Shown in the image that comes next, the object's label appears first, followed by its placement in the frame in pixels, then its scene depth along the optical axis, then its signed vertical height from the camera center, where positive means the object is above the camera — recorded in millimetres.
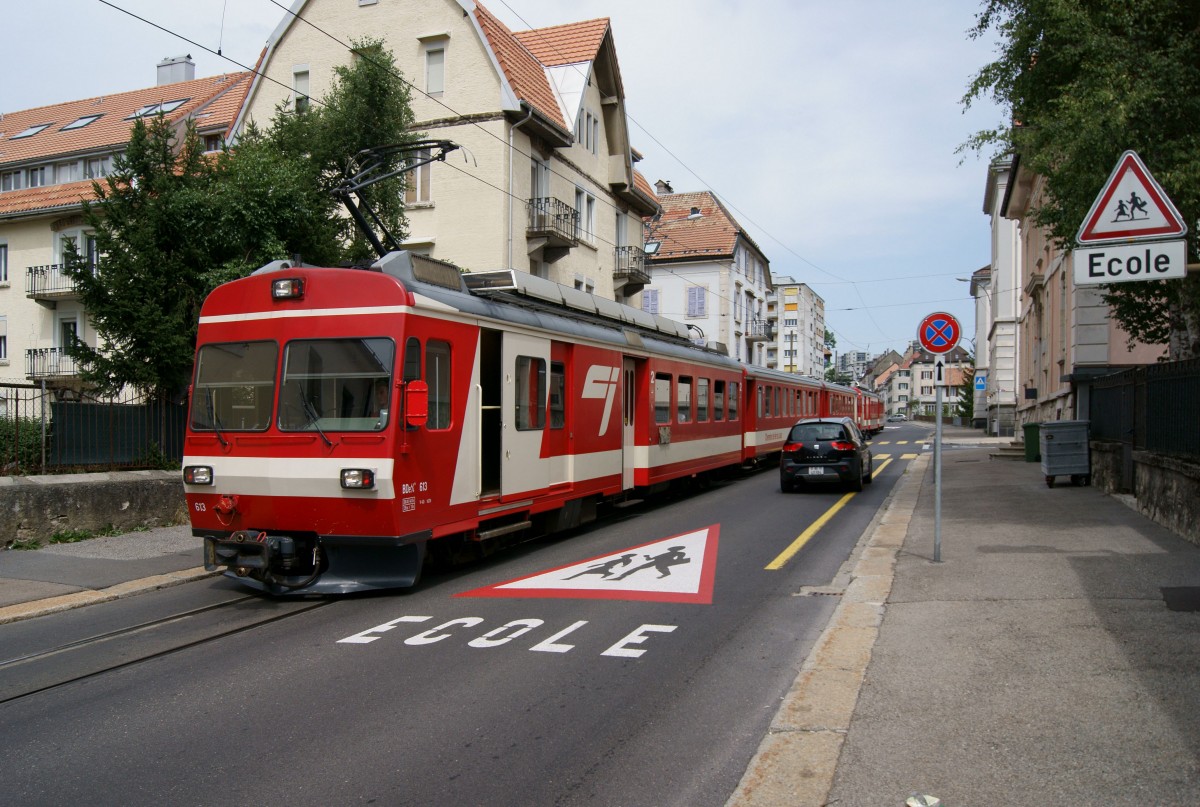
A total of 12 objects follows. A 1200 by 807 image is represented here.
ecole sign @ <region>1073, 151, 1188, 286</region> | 5602 +1130
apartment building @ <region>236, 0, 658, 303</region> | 25312 +8524
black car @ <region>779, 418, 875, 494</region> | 18703 -848
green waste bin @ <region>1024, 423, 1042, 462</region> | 25078 -795
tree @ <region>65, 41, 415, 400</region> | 13469 +2552
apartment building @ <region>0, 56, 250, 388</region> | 29672 +6151
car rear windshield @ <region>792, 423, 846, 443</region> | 19016 -413
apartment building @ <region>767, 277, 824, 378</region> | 111188 +11473
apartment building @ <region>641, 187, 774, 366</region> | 53844 +8391
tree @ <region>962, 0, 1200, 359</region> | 11812 +4203
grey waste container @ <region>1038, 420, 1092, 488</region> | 17641 -662
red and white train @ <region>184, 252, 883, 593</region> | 8391 -141
